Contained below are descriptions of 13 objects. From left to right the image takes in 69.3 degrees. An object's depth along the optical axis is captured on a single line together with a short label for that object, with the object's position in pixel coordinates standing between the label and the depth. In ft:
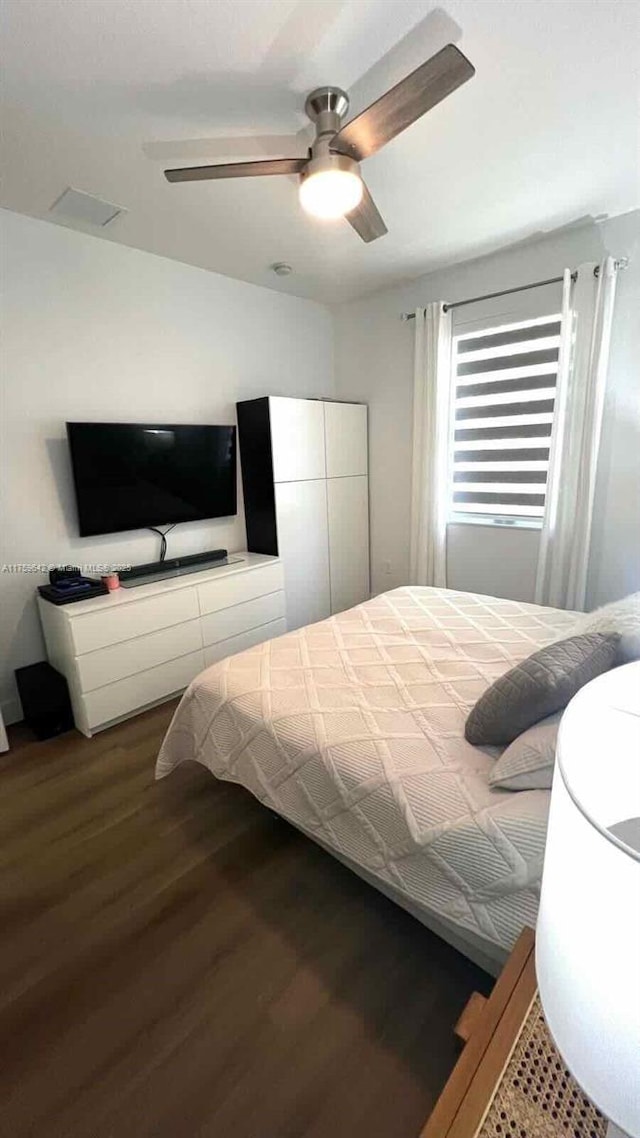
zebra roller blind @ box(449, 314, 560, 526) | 10.02
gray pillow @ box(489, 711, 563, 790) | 3.72
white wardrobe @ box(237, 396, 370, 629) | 10.97
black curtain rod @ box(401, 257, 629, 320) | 8.48
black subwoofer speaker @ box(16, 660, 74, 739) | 7.88
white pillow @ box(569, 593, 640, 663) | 4.48
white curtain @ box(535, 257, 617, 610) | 8.74
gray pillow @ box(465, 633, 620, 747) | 4.00
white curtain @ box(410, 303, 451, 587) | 10.90
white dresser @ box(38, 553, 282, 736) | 7.89
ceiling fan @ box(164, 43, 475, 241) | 4.43
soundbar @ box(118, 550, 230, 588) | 9.29
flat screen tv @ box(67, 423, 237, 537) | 8.59
